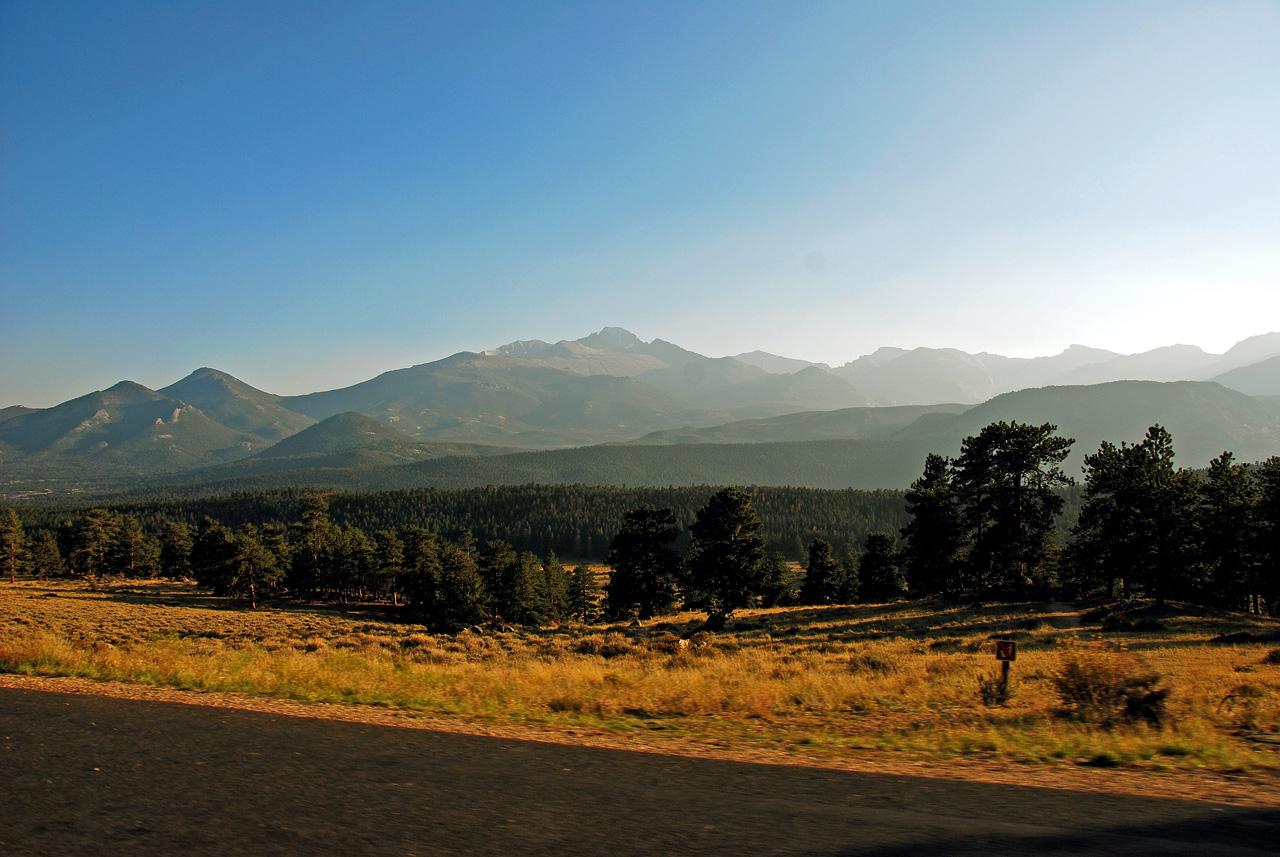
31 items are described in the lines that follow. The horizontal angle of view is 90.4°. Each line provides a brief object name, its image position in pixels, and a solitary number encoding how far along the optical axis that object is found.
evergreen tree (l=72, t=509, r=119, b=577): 86.06
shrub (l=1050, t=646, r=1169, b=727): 9.49
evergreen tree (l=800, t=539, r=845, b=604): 64.12
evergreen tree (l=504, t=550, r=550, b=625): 56.59
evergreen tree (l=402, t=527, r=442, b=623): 58.00
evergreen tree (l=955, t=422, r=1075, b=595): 37.62
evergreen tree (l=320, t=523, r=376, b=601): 71.75
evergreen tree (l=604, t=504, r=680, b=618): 47.59
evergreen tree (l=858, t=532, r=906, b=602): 64.19
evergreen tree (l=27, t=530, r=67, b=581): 82.94
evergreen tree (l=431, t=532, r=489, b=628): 54.69
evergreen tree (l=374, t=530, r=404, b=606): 69.75
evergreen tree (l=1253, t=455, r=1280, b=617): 35.94
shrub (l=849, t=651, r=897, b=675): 16.16
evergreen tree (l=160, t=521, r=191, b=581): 89.62
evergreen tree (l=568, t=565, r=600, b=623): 71.62
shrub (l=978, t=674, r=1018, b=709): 11.32
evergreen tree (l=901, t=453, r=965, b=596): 43.72
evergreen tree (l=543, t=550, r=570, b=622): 64.29
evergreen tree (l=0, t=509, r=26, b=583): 75.75
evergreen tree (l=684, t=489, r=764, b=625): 37.28
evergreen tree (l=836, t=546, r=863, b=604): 68.81
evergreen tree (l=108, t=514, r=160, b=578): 90.44
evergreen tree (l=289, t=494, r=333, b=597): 75.31
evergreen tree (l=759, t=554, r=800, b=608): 62.88
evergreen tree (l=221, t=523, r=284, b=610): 64.19
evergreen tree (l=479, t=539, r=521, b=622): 56.88
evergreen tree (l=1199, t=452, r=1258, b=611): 38.84
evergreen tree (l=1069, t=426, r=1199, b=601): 34.62
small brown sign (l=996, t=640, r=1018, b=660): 11.00
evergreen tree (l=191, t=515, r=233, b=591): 67.06
